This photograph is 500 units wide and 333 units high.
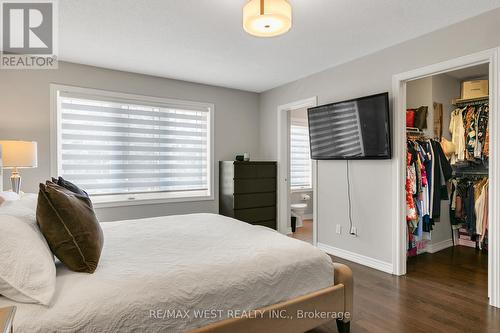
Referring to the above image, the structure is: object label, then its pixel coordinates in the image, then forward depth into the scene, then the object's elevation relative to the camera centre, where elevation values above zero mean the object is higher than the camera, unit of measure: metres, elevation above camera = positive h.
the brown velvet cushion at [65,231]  1.48 -0.32
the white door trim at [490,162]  2.45 +0.04
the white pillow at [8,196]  1.98 -0.21
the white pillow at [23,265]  1.23 -0.42
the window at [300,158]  6.45 +0.18
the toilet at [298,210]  5.47 -0.80
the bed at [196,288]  1.27 -0.60
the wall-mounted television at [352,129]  3.20 +0.44
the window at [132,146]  3.81 +0.29
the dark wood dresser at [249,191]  4.55 -0.39
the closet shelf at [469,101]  4.01 +0.90
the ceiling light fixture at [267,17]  1.91 +0.97
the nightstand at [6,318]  0.85 -0.46
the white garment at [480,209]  3.53 -0.52
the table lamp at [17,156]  2.82 +0.10
